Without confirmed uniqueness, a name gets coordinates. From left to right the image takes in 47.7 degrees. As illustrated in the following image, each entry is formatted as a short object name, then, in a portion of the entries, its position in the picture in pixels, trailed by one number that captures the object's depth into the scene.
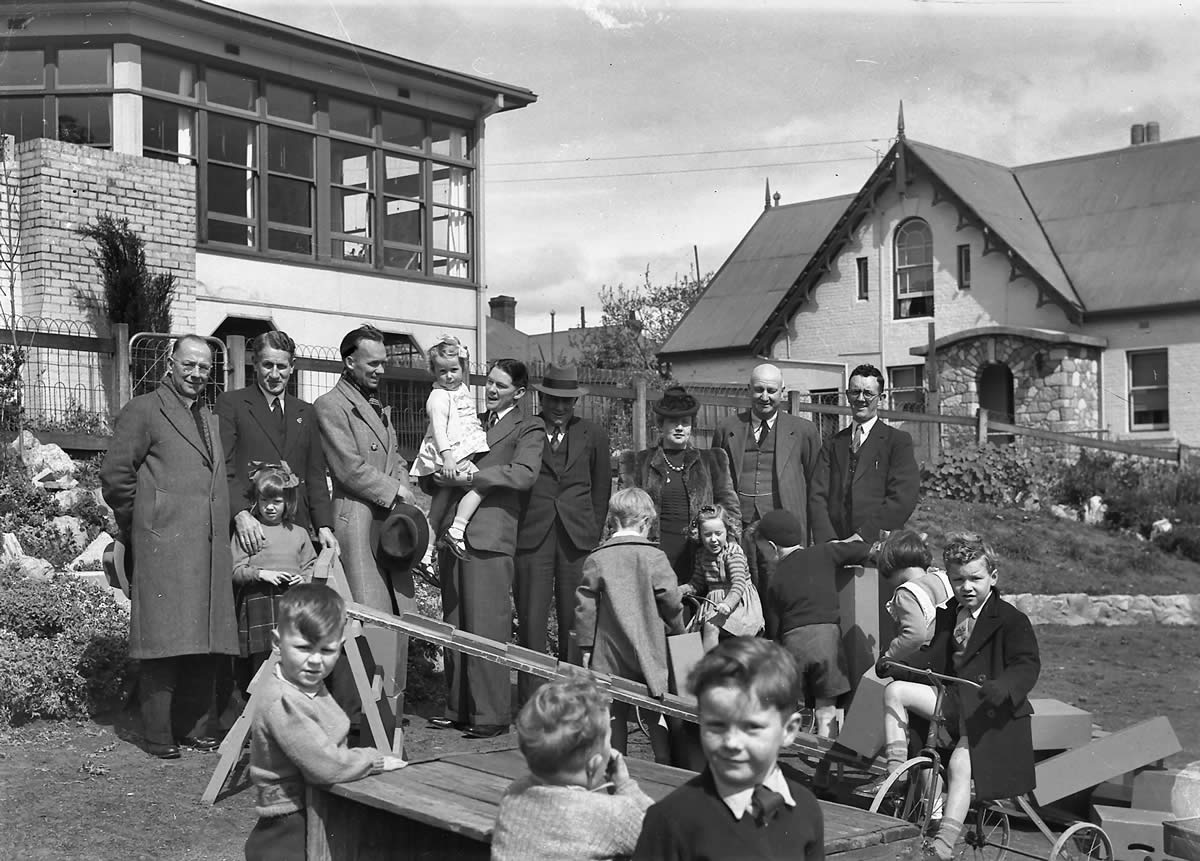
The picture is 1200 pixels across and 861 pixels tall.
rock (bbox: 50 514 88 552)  10.31
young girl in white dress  7.12
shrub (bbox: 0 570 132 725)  7.11
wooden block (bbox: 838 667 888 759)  5.73
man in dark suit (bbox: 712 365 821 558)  7.60
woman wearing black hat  7.27
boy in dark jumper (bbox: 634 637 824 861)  3.05
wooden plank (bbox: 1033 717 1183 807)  5.81
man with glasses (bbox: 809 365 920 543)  7.38
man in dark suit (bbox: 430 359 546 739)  7.14
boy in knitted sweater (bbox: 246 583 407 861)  4.11
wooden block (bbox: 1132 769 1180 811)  5.92
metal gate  13.05
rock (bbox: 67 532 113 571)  9.37
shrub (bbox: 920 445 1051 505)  18.11
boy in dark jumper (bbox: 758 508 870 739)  6.64
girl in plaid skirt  6.54
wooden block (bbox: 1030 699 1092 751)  6.20
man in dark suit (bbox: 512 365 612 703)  7.43
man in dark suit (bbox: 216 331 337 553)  6.77
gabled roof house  23.59
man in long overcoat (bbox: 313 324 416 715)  6.75
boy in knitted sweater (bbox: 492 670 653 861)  3.34
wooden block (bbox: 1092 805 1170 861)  5.48
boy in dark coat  5.18
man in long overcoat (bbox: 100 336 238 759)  6.43
